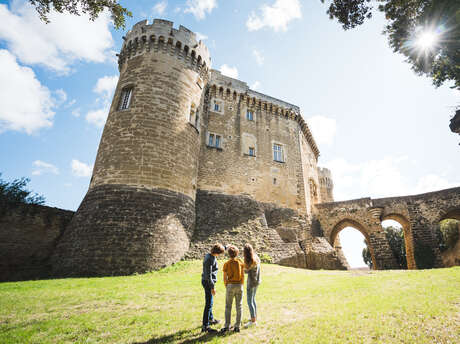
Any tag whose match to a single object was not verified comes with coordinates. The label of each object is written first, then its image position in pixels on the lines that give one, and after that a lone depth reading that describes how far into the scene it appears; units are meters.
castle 10.07
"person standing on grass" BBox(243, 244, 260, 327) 4.43
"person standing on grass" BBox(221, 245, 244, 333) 4.18
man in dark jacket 4.21
